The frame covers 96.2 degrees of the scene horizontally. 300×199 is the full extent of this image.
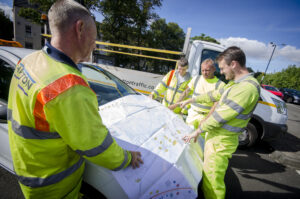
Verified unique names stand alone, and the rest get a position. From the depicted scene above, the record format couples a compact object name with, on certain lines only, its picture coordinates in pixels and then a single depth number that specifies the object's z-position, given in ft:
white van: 10.62
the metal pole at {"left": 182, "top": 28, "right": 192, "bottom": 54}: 11.16
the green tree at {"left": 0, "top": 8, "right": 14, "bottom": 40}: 84.48
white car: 3.34
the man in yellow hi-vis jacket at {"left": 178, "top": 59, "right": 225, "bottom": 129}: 7.51
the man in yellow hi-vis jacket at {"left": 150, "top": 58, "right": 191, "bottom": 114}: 9.10
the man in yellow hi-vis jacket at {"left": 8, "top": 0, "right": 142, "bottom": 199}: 2.25
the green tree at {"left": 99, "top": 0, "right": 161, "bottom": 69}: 37.81
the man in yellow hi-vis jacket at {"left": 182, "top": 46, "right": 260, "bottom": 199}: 4.63
